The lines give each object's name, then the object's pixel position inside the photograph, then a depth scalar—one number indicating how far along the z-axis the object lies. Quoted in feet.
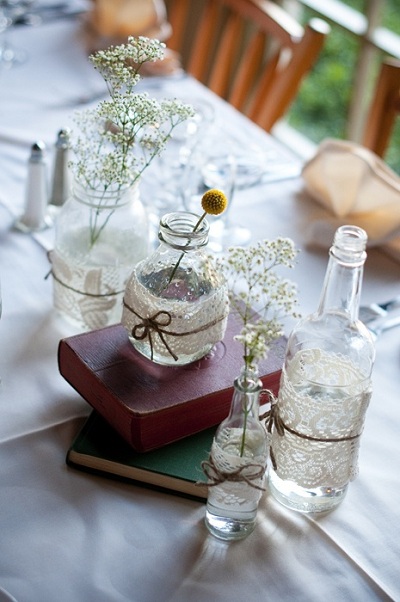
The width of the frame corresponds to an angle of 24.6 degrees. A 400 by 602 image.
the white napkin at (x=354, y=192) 4.89
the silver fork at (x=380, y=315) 4.29
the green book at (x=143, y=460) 3.22
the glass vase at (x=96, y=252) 3.88
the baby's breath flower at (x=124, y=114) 3.34
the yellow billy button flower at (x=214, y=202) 2.94
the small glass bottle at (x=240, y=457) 2.86
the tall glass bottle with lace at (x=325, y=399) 3.02
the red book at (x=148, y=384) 3.23
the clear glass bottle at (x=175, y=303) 3.35
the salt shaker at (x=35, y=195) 4.61
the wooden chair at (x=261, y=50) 6.52
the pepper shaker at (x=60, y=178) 4.76
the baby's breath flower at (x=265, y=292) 2.71
